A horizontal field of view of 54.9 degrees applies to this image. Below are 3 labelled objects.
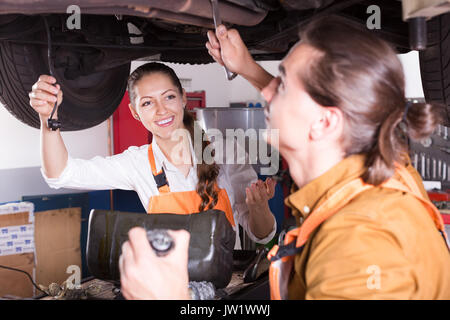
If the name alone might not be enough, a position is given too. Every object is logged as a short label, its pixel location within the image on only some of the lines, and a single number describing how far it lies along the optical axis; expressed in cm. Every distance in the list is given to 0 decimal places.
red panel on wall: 356
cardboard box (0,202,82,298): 255
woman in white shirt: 144
